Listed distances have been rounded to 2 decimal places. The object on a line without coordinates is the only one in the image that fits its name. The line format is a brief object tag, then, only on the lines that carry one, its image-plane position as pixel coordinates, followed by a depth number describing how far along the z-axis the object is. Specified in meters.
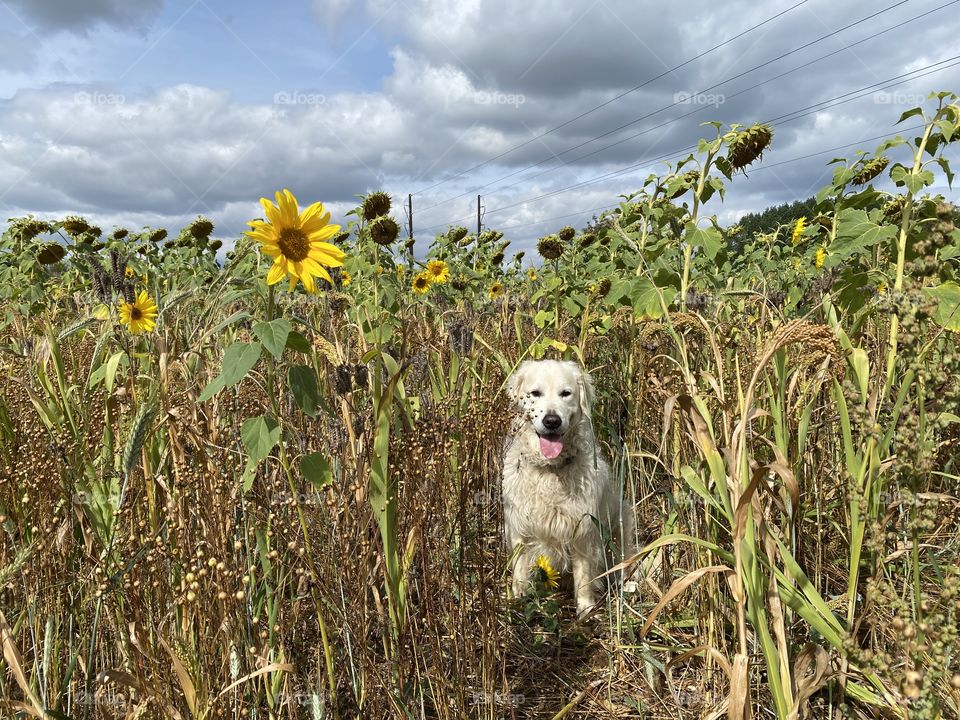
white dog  2.96
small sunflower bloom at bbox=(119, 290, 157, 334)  2.93
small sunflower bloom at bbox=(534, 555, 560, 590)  2.79
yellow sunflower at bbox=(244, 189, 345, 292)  1.70
